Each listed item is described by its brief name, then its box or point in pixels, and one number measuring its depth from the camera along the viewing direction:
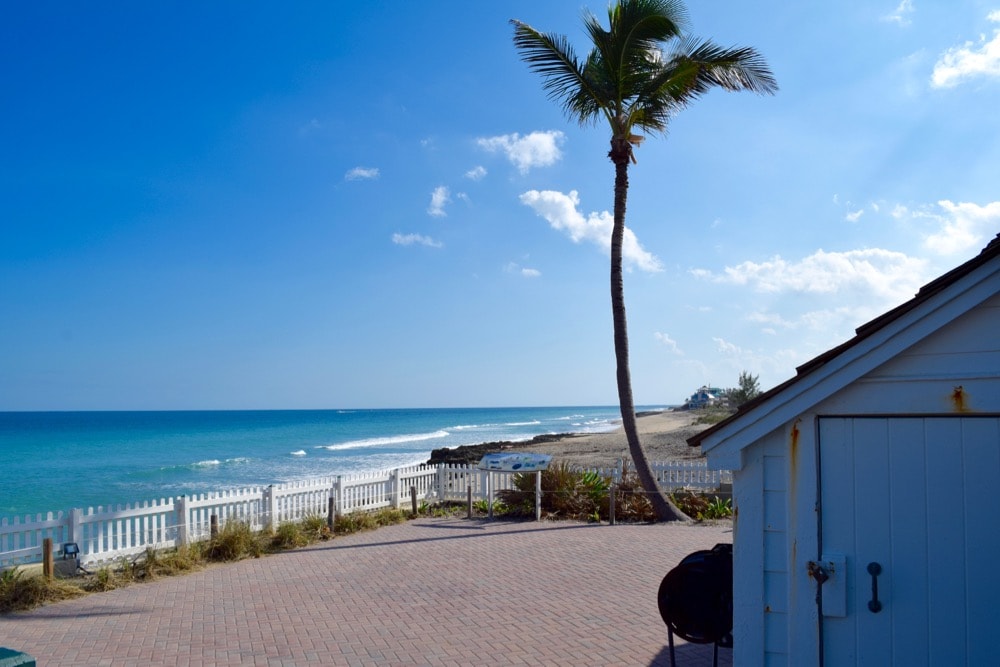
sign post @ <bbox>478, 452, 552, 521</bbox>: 15.30
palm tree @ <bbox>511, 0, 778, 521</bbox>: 14.18
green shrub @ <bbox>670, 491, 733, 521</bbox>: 15.39
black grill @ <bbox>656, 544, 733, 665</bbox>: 5.66
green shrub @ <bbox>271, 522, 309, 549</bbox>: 12.45
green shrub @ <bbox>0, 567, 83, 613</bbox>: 8.75
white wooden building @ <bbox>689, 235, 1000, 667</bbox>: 4.14
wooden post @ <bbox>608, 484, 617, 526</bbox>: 14.54
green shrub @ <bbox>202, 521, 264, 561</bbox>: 11.50
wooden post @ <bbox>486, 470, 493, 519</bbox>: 15.80
